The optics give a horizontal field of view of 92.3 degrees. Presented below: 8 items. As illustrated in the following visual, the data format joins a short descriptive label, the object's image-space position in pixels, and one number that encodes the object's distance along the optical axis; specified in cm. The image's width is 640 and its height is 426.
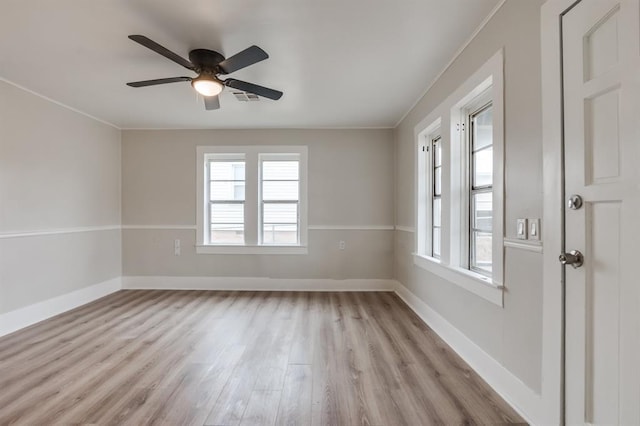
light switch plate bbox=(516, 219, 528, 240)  174
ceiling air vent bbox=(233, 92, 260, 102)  330
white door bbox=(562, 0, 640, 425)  117
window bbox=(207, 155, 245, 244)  477
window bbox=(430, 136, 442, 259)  337
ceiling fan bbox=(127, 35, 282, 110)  212
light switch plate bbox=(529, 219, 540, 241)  165
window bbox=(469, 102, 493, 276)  235
